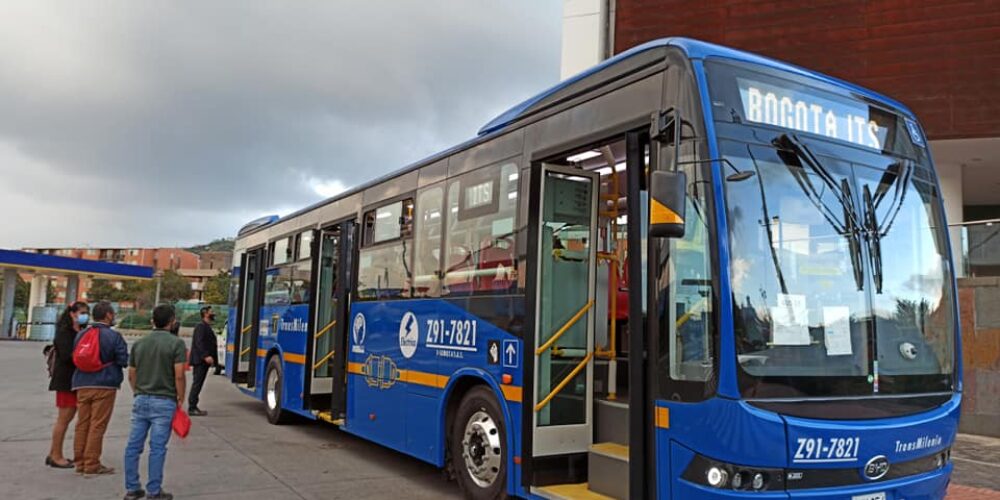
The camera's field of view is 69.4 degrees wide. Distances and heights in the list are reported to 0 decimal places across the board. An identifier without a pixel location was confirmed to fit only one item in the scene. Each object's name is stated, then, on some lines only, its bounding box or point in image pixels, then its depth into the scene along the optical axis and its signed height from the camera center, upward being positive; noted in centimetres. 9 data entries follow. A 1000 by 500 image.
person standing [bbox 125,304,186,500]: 625 -72
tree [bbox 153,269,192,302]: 8819 +349
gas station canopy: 3600 +231
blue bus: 403 +22
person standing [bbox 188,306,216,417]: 1220 -64
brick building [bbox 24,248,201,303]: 13675 +1124
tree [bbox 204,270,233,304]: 7101 +275
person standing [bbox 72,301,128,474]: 710 -76
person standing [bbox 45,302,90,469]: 757 -70
